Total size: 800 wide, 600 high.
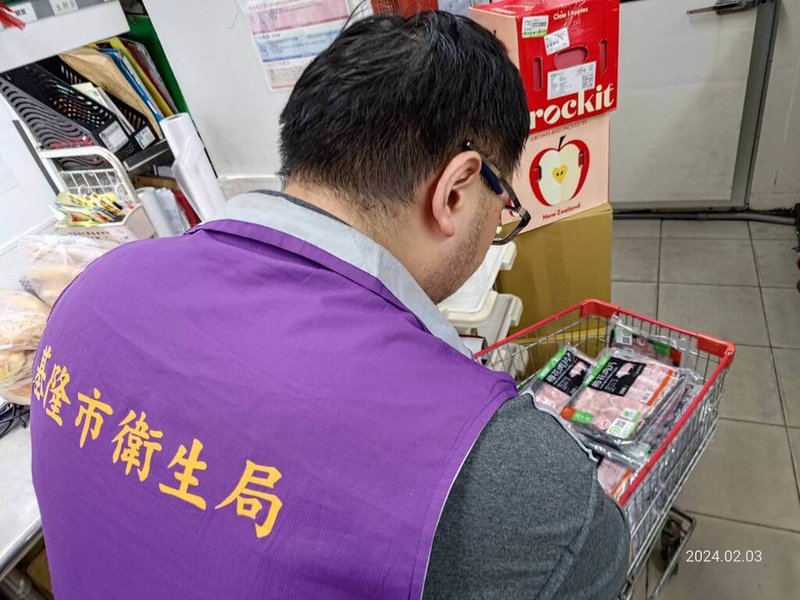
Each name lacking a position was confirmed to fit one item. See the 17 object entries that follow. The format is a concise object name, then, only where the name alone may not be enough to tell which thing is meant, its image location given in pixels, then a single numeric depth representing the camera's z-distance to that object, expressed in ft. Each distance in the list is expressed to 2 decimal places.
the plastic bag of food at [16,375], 3.83
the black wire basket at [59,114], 4.81
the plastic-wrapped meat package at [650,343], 3.60
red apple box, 3.96
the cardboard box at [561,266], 5.07
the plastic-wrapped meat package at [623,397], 3.13
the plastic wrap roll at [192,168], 5.09
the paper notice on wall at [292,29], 4.50
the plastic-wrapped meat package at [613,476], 2.86
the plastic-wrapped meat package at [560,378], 3.51
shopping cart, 2.96
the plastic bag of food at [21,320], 3.92
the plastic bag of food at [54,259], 4.60
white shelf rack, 4.47
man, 1.46
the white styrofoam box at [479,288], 4.03
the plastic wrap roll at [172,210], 5.50
